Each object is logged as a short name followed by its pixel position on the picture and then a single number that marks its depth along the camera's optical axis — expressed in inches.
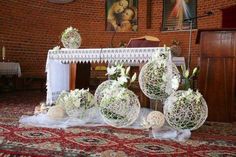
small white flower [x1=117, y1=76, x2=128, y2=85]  123.0
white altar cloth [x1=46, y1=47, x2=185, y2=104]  168.6
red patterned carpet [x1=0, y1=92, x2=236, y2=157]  96.3
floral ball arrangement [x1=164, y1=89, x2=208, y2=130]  115.6
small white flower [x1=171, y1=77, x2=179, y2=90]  122.9
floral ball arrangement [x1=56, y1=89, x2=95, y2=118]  144.9
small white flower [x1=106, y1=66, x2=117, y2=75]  128.3
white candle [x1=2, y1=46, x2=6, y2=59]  297.7
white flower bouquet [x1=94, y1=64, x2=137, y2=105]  123.7
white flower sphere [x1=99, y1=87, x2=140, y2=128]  122.2
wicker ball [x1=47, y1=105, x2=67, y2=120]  149.3
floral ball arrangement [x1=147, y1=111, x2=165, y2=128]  128.1
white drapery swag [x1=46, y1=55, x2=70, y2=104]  185.8
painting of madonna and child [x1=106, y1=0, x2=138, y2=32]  374.9
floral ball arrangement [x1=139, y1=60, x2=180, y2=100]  131.2
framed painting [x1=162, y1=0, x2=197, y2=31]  345.1
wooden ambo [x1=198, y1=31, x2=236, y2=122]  153.1
